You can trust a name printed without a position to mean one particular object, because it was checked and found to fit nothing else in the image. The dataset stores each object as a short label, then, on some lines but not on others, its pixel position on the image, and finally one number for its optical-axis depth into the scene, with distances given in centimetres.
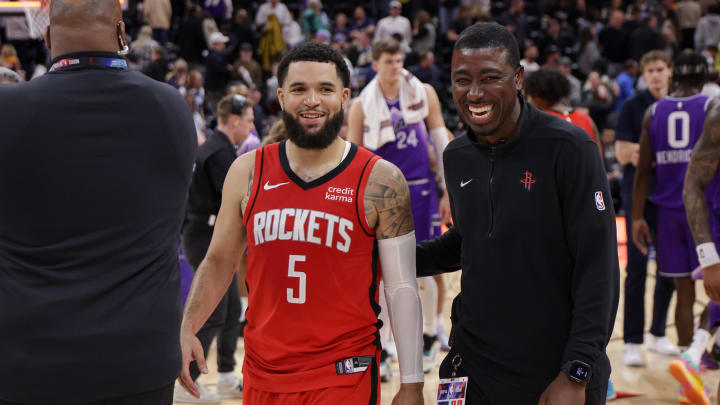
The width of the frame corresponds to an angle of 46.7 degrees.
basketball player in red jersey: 295
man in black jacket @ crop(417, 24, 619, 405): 261
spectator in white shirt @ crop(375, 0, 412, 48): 1719
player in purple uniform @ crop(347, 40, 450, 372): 623
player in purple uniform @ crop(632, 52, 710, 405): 590
